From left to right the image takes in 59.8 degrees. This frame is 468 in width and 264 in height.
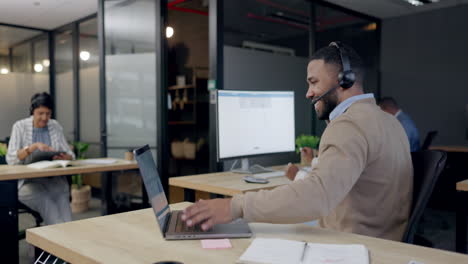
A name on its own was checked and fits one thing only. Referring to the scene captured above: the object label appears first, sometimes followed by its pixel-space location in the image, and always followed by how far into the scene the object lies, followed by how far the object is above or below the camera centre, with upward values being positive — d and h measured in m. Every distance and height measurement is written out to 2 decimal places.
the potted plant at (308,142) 2.98 -0.24
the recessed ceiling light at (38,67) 7.13 +0.76
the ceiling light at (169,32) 4.34 +0.85
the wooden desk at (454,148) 5.06 -0.49
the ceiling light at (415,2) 5.45 +1.46
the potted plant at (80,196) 5.20 -1.10
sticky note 1.09 -0.36
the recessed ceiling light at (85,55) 6.37 +0.87
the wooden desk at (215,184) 2.10 -0.41
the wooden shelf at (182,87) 6.19 +0.36
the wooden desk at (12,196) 2.54 -0.53
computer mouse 2.24 -0.39
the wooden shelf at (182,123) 6.27 -0.20
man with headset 1.14 -0.20
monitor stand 2.68 -0.40
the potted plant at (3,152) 3.45 -0.37
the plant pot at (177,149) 6.26 -0.61
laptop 1.16 -0.35
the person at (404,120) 4.62 -0.12
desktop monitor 2.44 -0.08
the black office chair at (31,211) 3.13 -0.79
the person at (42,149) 3.21 -0.34
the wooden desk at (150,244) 1.00 -0.37
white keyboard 2.49 -0.41
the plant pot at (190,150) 6.12 -0.60
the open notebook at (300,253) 0.95 -0.35
